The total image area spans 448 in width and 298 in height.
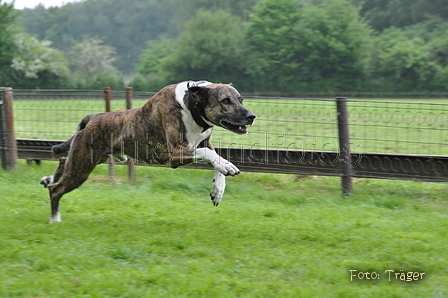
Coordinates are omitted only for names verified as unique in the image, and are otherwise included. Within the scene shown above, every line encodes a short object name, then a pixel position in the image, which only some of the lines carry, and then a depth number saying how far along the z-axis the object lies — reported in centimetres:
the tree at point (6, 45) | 4519
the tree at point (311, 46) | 4488
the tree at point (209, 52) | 4834
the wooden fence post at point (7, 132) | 946
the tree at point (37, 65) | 4562
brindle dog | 491
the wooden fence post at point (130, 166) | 882
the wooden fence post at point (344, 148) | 762
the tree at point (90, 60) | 5816
